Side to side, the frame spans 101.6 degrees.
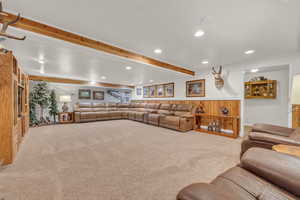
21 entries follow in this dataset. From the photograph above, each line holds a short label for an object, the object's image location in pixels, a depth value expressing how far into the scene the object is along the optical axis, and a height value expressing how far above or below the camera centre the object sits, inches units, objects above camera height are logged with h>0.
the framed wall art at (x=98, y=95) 334.9 +11.1
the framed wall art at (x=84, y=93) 310.3 +13.9
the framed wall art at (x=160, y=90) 274.1 +21.4
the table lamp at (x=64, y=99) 244.8 -0.6
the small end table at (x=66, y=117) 245.8 -37.7
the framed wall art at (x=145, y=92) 319.6 +19.4
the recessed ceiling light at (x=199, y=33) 86.3 +48.3
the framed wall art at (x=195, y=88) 202.1 +20.2
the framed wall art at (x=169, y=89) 253.8 +21.9
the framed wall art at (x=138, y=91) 344.6 +22.2
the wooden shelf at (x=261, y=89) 181.6 +16.9
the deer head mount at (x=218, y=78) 174.1 +31.5
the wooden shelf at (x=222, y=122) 157.6 -33.1
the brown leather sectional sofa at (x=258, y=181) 27.0 -23.5
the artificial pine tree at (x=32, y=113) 210.7 -25.4
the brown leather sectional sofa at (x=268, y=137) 66.8 -22.4
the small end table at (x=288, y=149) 50.6 -21.5
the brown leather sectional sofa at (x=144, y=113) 192.4 -28.6
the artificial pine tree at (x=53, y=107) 240.0 -16.5
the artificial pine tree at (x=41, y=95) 217.5 +6.5
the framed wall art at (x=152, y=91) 298.0 +20.6
